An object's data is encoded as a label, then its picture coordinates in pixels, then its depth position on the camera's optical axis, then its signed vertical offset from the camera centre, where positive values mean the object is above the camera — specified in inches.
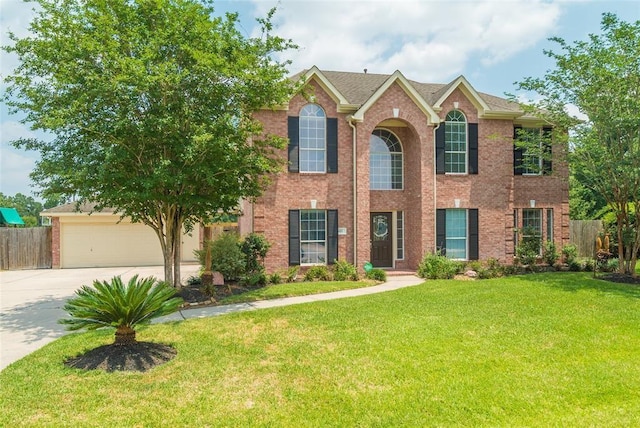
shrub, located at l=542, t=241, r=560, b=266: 647.1 -41.2
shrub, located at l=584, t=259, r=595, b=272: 617.6 -58.7
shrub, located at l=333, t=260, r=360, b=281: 557.3 -60.5
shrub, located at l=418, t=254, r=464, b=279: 567.2 -55.8
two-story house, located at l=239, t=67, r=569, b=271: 589.9 +76.3
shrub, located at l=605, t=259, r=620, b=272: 594.3 -57.2
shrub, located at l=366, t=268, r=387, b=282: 555.5 -64.2
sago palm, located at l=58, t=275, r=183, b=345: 239.6 -48.1
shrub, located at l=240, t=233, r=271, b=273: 552.1 -29.0
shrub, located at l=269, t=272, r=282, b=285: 536.4 -67.0
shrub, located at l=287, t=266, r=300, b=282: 551.2 -62.1
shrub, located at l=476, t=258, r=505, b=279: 574.2 -60.1
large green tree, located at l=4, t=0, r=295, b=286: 358.0 +127.1
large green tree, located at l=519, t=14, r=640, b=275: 497.0 +159.6
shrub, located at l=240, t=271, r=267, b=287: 512.1 -65.2
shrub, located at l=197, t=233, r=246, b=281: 527.5 -39.4
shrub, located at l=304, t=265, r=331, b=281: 558.3 -63.2
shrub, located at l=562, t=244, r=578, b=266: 648.5 -40.2
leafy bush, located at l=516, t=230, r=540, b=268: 627.5 -32.5
